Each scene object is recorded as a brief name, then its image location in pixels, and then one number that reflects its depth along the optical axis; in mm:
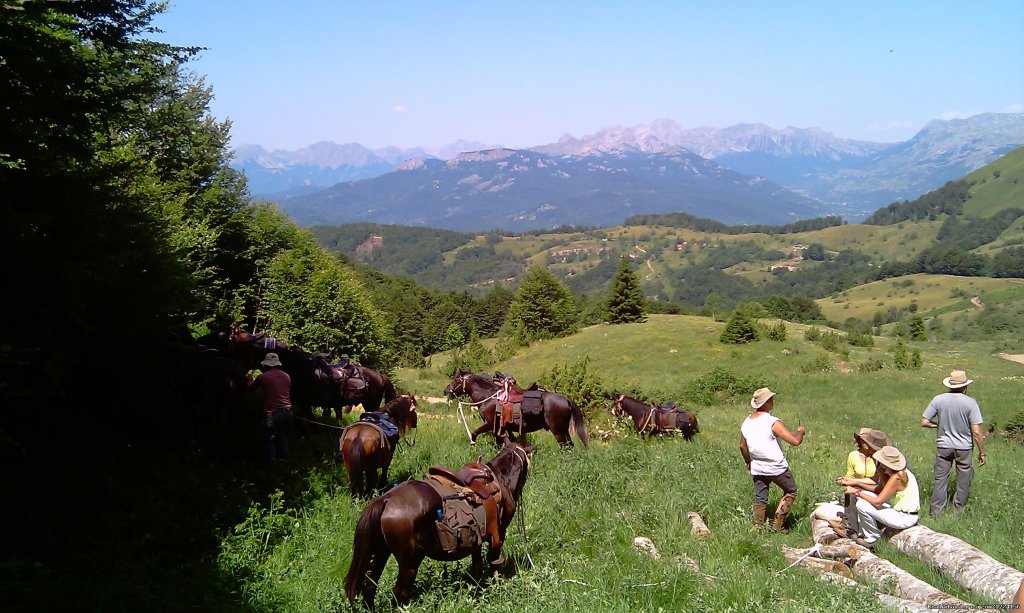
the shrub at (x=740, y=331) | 36188
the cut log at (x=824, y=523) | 6732
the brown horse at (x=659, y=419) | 14148
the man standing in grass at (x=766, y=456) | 7281
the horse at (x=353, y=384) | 12375
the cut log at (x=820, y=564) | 5907
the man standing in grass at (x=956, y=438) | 8109
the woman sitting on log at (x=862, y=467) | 6816
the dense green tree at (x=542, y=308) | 49750
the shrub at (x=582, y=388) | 16188
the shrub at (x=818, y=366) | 29703
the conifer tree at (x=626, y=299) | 47250
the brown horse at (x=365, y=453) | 8078
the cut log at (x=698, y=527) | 7105
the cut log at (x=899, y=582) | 5035
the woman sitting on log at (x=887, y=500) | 6617
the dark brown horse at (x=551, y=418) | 11961
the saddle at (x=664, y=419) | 14155
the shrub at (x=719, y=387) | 25078
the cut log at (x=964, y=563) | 5086
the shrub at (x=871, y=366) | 29328
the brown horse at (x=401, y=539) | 5223
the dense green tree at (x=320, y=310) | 21000
